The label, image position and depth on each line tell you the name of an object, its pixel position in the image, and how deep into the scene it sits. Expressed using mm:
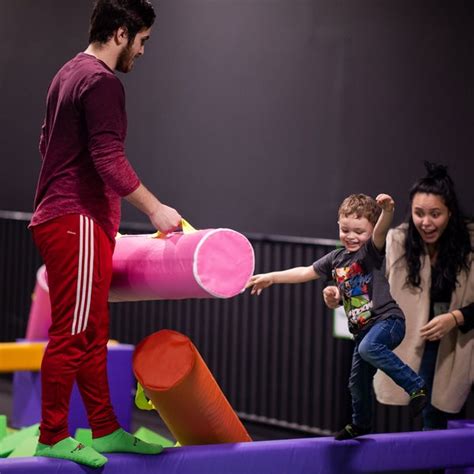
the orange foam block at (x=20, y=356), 7429
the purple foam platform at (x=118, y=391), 7295
